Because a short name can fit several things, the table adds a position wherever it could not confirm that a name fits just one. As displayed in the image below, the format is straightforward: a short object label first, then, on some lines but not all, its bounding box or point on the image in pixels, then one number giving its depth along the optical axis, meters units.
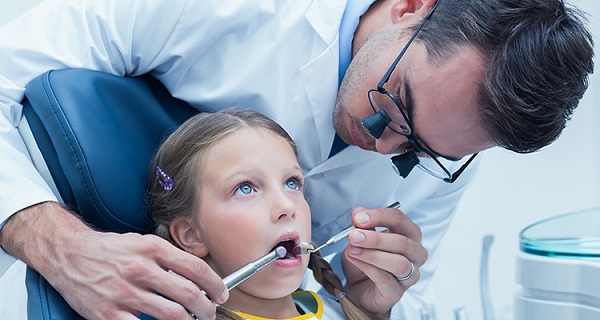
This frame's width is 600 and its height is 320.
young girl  1.18
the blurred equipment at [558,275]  1.13
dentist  0.99
